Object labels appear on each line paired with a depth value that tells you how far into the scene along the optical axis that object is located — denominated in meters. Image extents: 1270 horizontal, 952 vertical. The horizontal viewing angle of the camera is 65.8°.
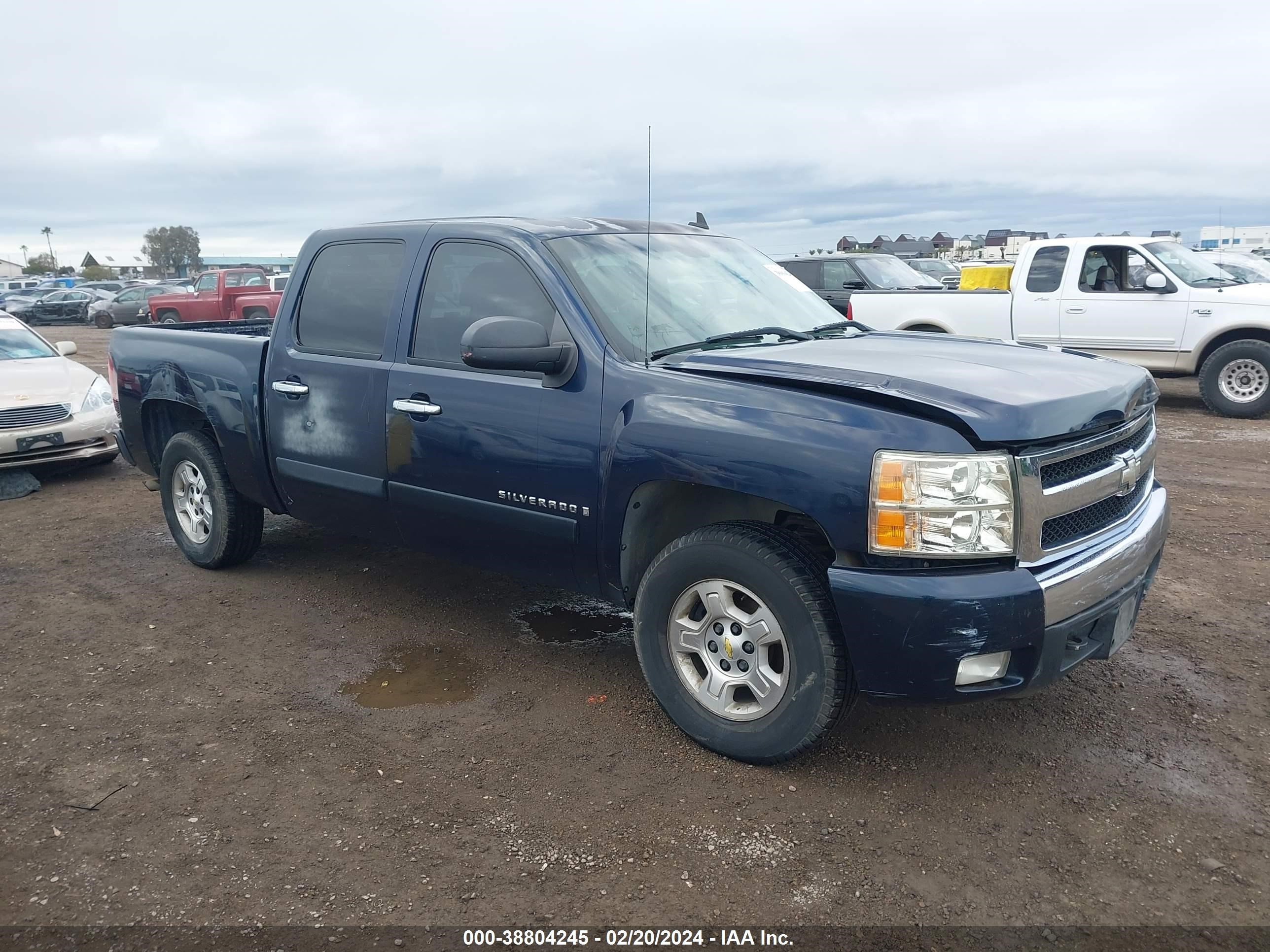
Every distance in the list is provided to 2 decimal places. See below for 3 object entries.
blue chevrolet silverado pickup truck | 2.91
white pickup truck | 10.19
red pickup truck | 24.72
